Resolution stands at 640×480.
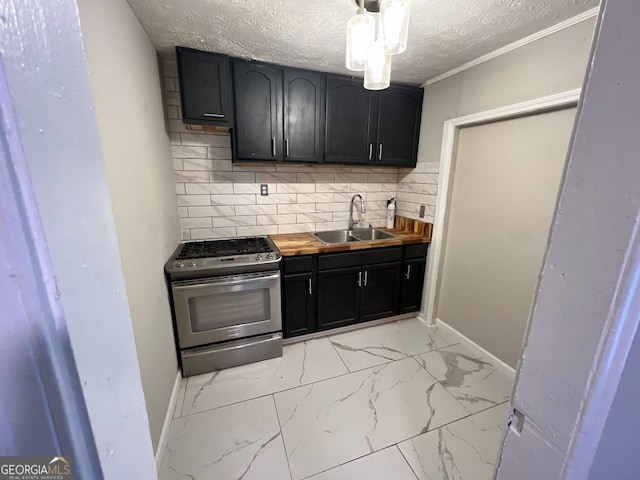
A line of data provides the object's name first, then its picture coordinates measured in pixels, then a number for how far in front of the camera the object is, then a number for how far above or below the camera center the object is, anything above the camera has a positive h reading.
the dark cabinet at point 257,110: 1.94 +0.53
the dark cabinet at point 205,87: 1.78 +0.64
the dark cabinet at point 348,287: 2.17 -0.92
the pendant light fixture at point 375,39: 1.09 +0.62
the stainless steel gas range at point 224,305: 1.77 -0.90
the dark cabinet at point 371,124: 2.23 +0.52
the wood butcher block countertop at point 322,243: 2.11 -0.53
